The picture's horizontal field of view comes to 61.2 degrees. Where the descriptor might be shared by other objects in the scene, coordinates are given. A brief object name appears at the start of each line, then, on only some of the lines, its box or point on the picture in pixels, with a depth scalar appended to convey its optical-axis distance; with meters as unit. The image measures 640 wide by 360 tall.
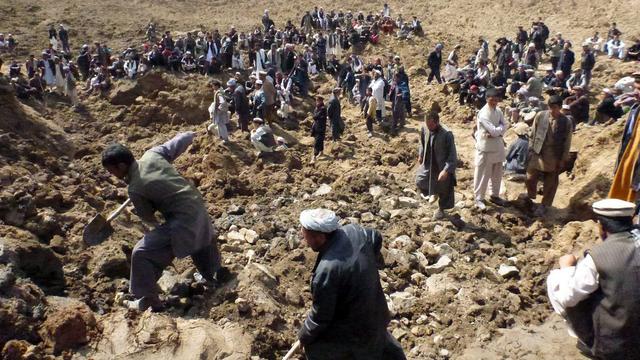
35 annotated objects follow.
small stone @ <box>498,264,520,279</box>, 5.63
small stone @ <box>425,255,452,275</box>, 5.79
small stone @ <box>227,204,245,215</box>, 8.21
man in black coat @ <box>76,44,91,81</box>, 16.77
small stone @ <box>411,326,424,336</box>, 4.80
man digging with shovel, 4.29
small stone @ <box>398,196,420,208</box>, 7.56
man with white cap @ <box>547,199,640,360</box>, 2.86
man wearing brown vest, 6.68
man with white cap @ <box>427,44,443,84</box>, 15.60
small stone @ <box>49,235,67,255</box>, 5.34
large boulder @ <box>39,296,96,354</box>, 3.69
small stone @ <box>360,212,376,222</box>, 7.09
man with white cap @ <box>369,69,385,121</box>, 13.04
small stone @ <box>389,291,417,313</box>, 5.12
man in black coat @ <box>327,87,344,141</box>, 11.91
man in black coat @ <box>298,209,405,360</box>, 3.03
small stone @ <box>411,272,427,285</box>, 5.62
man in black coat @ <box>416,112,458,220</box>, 6.50
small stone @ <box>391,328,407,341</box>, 4.77
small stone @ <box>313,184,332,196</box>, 8.64
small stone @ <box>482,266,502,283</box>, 5.57
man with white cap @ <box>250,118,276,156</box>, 10.94
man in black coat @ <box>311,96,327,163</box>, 10.90
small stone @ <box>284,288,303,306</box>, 4.93
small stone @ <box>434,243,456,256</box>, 6.11
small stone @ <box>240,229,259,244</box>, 6.59
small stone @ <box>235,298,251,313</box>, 4.38
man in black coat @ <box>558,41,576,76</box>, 15.32
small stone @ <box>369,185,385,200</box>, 8.17
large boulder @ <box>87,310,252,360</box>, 3.72
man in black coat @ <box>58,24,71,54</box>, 19.94
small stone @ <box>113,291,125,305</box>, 4.56
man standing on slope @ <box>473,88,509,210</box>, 6.79
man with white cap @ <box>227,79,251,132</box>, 11.88
